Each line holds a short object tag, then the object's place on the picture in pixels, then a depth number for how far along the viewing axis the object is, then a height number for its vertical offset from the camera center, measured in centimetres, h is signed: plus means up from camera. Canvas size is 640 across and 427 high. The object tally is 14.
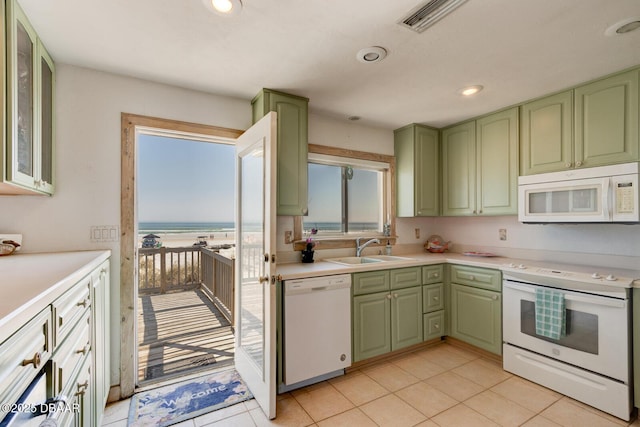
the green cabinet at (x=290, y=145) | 254 +63
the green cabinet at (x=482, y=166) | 291 +54
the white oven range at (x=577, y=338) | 195 -91
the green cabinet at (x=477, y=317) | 267 -98
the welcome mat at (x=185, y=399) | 196 -134
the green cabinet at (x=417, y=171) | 344 +53
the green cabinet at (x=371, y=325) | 255 -98
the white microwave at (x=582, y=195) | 211 +16
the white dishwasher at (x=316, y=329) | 222 -90
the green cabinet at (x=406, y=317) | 277 -98
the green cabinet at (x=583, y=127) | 217 +73
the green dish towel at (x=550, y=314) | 218 -74
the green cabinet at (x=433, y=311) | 298 -99
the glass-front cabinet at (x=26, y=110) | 142 +58
